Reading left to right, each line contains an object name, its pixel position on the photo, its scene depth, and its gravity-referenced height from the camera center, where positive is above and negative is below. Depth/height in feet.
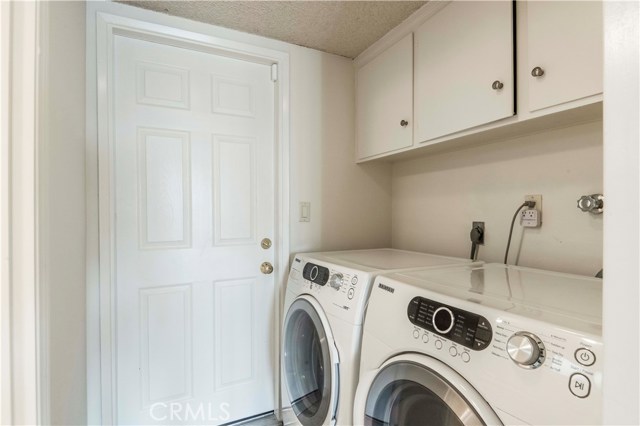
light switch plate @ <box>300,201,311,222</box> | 5.98 +0.00
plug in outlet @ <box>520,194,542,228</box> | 4.20 -0.04
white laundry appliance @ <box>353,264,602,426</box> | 1.75 -0.99
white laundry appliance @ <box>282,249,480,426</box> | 3.38 -1.47
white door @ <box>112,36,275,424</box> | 4.88 -0.40
